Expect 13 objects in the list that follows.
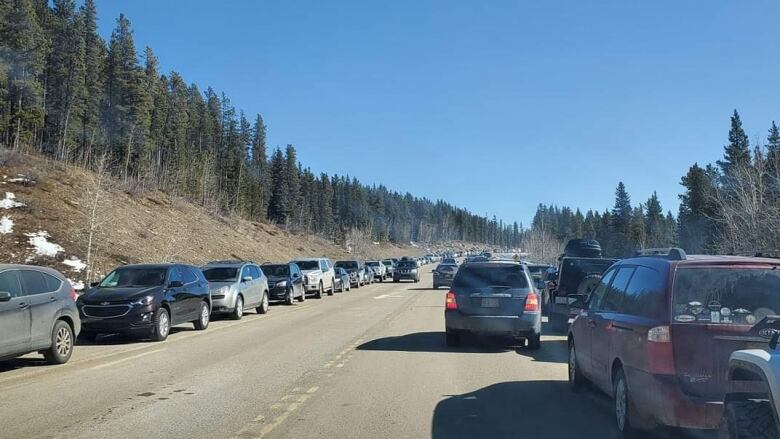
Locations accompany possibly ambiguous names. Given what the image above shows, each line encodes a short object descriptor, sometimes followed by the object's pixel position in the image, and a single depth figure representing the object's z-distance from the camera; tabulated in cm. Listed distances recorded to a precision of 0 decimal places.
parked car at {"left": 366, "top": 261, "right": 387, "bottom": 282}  5528
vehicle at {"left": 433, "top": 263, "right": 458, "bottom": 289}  4184
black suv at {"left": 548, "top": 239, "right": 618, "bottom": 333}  1698
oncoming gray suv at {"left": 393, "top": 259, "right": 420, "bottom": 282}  5294
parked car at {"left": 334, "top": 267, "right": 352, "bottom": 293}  3788
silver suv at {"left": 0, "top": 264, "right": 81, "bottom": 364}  997
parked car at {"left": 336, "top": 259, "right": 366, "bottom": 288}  4419
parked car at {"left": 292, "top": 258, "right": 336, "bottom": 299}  3122
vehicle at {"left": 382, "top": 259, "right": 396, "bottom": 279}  6438
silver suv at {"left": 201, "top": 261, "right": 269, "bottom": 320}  1998
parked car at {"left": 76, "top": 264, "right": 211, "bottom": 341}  1416
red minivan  543
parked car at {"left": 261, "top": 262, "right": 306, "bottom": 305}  2678
